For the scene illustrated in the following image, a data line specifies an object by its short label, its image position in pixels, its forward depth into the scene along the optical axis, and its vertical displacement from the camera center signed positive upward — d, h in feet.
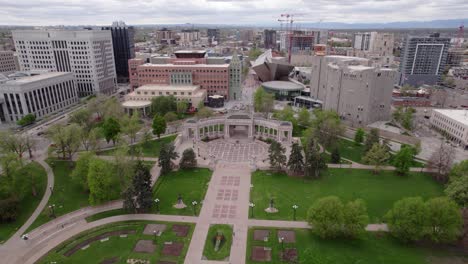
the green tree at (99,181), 175.01 -83.62
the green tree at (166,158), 222.89 -88.81
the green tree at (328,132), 258.37 -81.27
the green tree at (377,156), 219.41 -86.45
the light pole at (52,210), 171.95 -99.75
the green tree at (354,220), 146.30 -88.11
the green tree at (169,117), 324.17 -85.00
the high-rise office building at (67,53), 428.97 -22.85
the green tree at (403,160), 218.79 -88.42
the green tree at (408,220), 142.41 -87.01
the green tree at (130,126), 260.83 -78.30
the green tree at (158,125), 281.33 -81.59
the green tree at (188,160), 229.25 -93.08
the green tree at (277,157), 223.51 -88.29
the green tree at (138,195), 170.71 -89.77
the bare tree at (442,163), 212.43 -88.68
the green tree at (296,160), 218.79 -88.92
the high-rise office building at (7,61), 526.98 -43.44
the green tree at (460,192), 155.63 -80.99
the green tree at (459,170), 185.87 -81.96
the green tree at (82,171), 189.09 -83.76
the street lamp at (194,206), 176.04 -101.51
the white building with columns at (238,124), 288.71 -88.86
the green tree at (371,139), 249.55 -83.91
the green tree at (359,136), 277.03 -89.89
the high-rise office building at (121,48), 559.79 -19.81
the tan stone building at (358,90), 328.90 -58.71
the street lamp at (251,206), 176.14 -101.70
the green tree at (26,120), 312.71 -86.94
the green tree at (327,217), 147.23 -88.02
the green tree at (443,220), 140.05 -84.55
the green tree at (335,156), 240.53 -94.49
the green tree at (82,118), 286.87 -77.62
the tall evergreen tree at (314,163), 214.90 -89.00
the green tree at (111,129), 261.85 -80.07
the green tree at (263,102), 357.41 -76.59
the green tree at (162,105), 351.87 -79.29
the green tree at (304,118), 317.81 -84.10
